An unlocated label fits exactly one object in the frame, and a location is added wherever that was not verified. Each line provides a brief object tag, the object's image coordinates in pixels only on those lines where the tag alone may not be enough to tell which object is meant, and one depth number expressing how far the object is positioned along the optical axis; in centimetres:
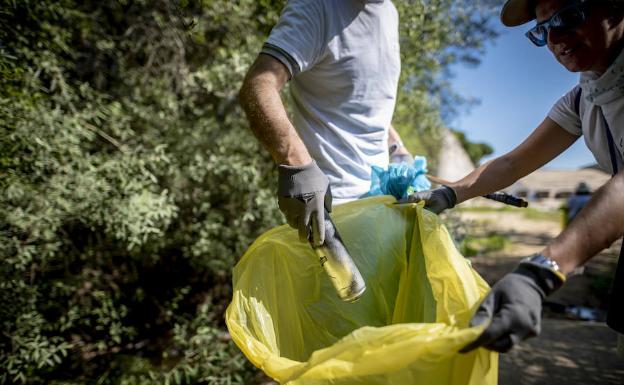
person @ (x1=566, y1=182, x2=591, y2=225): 726
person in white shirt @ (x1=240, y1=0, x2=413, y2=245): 121
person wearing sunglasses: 87
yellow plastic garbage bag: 107
